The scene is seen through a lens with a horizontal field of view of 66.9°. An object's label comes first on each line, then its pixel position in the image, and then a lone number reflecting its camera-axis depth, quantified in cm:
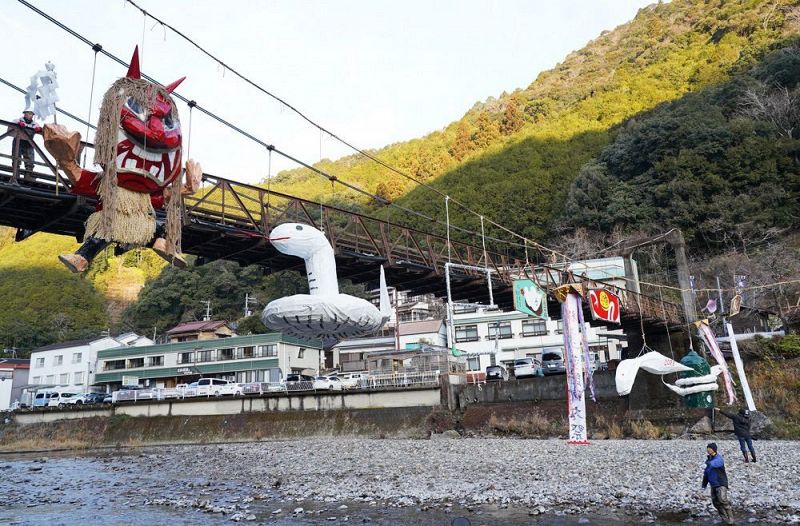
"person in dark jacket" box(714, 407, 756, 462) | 1512
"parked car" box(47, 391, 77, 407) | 4173
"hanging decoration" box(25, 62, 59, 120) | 1130
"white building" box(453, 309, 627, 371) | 4653
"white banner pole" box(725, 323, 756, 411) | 2112
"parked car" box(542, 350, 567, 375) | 3161
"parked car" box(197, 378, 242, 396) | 3529
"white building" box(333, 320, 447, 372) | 5153
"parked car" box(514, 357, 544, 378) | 3113
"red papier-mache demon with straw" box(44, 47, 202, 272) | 1055
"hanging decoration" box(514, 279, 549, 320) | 1930
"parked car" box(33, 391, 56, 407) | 4259
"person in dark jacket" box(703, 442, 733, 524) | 987
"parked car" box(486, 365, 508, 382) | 3423
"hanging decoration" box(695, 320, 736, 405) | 2144
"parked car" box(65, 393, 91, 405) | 4175
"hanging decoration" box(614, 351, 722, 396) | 1786
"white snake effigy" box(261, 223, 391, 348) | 1114
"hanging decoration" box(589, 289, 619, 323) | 2105
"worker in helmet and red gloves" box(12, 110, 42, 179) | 1199
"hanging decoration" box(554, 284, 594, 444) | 1442
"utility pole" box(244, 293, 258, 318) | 6131
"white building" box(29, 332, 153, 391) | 5459
